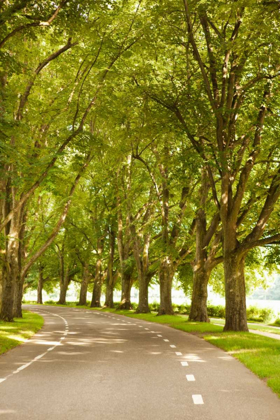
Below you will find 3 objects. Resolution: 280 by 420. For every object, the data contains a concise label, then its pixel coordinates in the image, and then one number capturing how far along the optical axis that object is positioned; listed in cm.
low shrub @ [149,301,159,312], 5266
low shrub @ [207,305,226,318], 4397
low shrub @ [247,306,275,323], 3824
